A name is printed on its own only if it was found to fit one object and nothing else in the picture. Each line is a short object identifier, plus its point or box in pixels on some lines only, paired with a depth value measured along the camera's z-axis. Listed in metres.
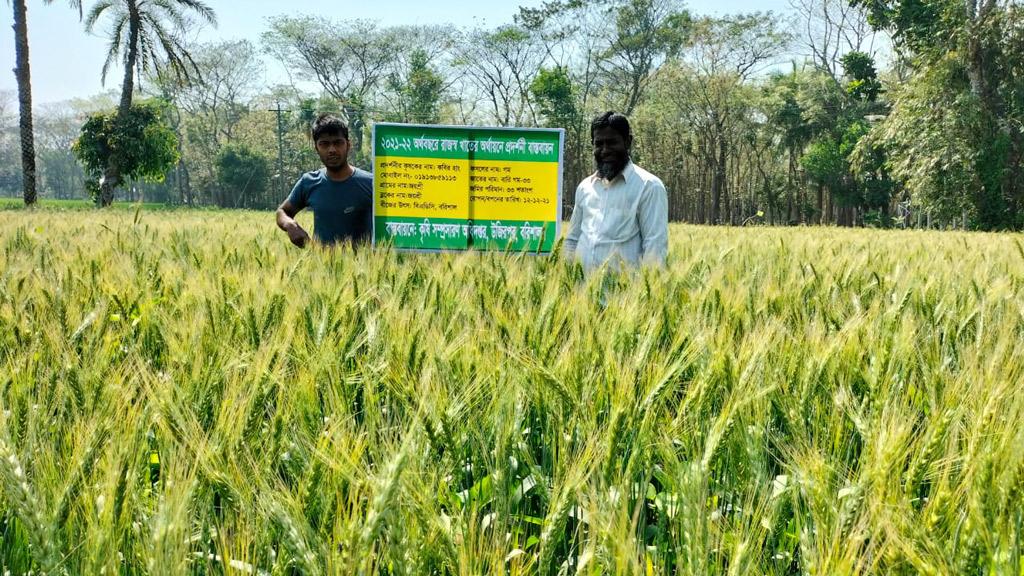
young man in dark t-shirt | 4.10
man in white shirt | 3.34
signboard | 4.15
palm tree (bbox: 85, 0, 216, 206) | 21.19
